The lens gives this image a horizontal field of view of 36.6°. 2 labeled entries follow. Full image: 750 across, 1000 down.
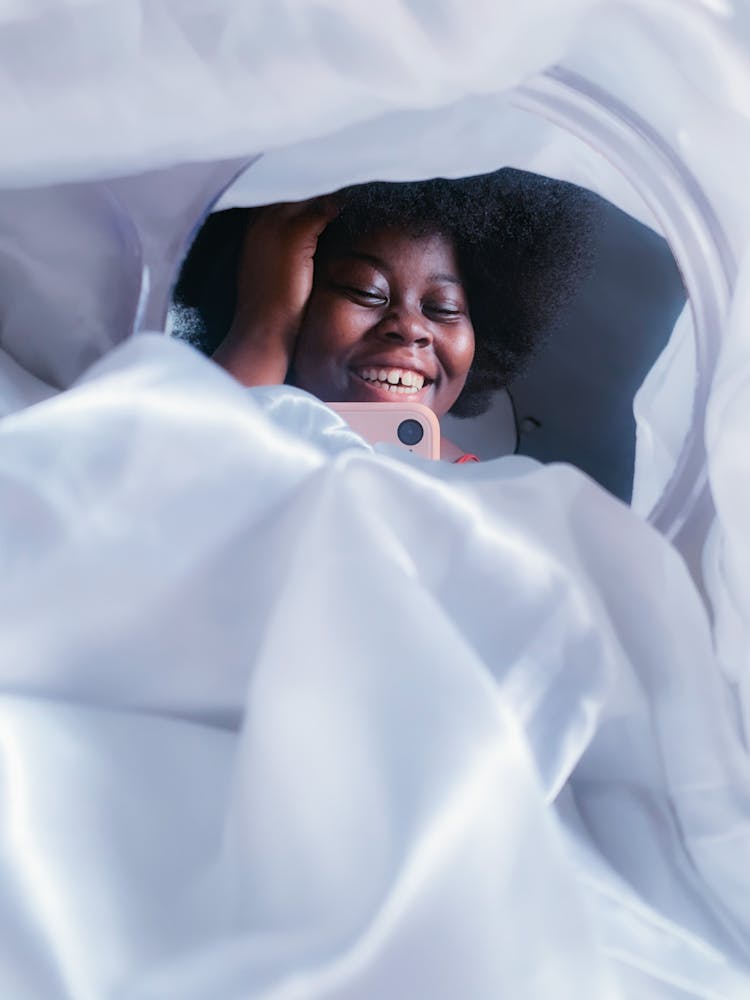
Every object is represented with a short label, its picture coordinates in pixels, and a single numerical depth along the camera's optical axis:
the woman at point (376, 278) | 0.82
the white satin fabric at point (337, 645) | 0.29
